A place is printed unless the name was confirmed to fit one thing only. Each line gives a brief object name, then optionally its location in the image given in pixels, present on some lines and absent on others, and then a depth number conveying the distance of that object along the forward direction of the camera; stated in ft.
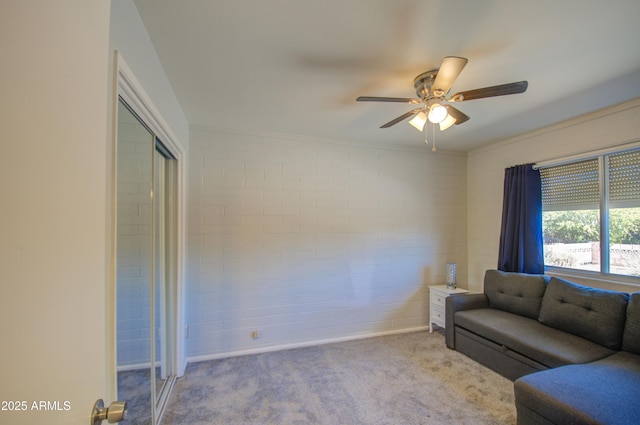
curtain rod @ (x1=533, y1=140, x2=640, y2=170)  7.86
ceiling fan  5.05
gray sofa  5.10
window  8.00
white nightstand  11.31
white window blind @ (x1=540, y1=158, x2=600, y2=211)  8.91
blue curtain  10.06
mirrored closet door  4.68
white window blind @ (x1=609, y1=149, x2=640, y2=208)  7.88
